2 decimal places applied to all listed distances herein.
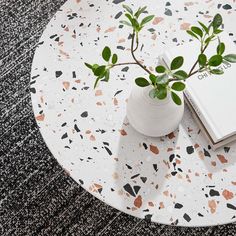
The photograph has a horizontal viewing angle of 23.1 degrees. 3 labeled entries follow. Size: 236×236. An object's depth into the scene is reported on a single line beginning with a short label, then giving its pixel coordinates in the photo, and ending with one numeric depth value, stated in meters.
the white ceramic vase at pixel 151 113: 1.26
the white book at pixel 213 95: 1.32
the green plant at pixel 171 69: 1.14
